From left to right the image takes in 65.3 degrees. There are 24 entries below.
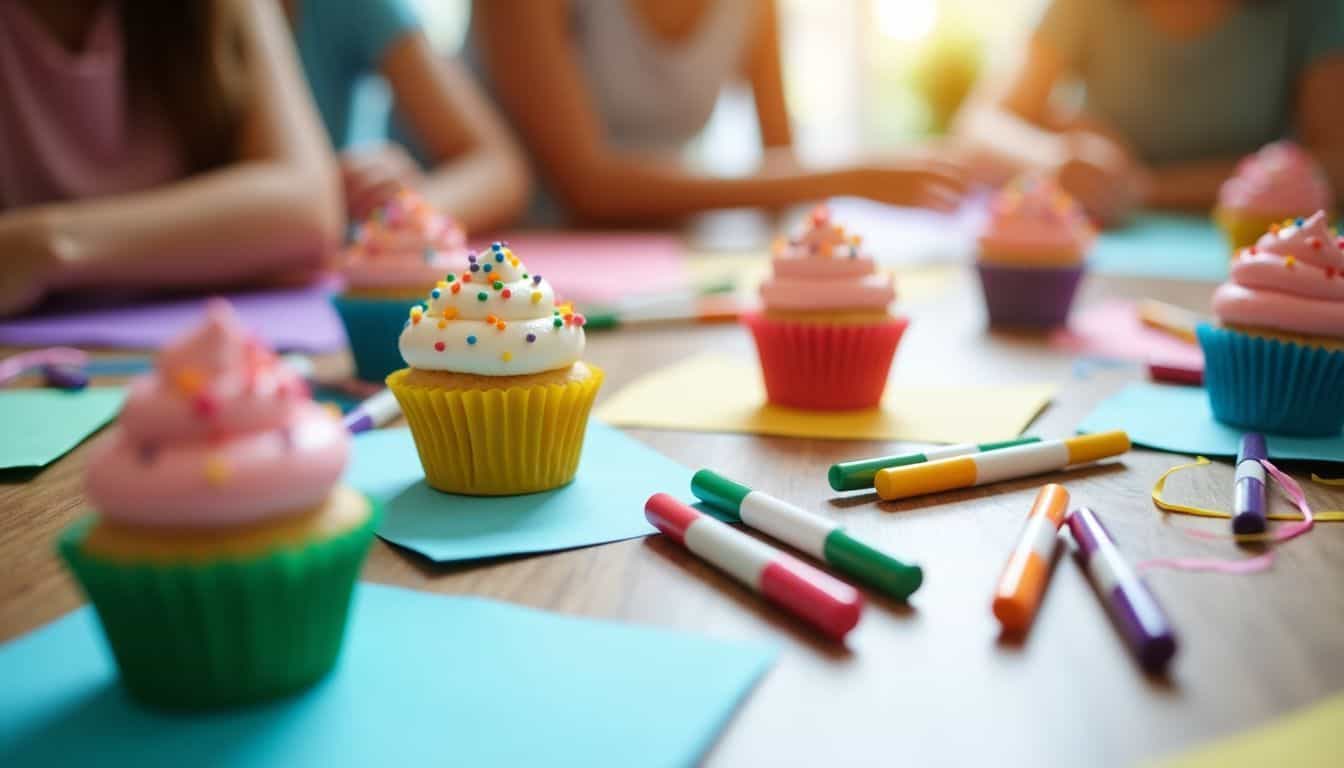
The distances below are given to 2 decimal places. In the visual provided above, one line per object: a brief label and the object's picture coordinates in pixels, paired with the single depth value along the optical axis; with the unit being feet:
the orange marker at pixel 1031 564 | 1.98
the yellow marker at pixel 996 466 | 2.68
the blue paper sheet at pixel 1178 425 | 3.09
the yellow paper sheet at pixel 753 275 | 6.20
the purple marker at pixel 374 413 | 3.44
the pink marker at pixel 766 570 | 1.96
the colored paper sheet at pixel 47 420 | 3.10
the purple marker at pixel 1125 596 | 1.83
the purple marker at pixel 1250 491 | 2.41
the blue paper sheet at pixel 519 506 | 2.47
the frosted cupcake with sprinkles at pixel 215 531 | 1.70
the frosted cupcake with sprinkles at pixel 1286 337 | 3.19
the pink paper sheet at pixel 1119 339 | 4.52
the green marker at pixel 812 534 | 2.11
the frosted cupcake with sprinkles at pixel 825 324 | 3.69
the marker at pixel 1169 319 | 4.75
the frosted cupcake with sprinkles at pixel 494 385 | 2.81
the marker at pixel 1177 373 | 3.91
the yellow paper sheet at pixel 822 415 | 3.44
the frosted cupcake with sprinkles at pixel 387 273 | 4.12
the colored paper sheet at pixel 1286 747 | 1.54
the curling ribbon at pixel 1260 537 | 2.25
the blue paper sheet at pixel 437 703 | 1.65
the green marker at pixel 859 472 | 2.74
